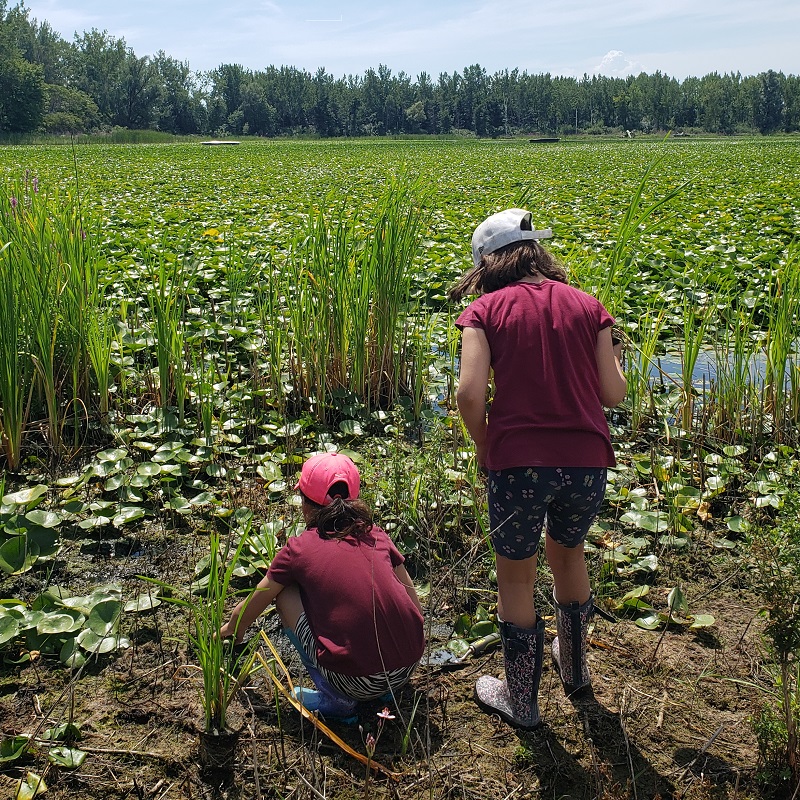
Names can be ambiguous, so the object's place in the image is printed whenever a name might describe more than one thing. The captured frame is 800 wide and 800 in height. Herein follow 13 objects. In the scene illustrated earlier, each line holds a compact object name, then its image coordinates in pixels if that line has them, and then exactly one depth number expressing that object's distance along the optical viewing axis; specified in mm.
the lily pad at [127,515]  2615
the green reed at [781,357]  3227
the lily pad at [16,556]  2299
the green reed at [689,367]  3248
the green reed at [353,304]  3453
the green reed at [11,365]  2807
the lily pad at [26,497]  2627
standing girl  1692
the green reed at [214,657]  1512
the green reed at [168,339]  3285
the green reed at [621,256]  2570
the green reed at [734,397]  3240
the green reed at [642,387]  3383
